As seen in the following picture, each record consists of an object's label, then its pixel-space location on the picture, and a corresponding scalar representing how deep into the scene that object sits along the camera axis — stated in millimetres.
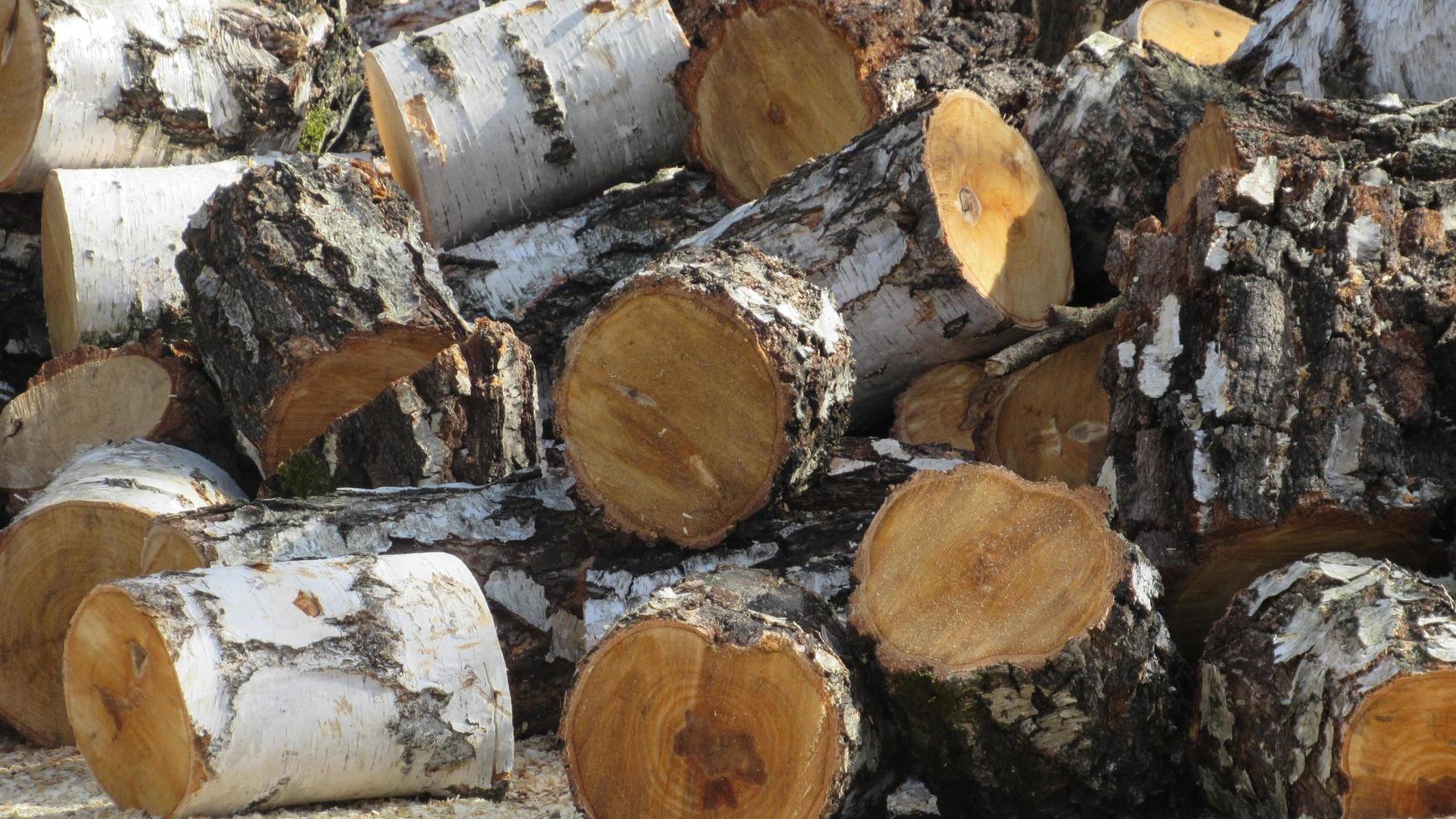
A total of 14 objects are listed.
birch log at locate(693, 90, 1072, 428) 7441
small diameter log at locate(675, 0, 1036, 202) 8945
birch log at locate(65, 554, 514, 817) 5293
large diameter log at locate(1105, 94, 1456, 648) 5766
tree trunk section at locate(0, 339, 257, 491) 8352
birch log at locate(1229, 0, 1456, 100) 8609
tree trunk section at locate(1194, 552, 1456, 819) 4496
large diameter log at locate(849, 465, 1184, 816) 5105
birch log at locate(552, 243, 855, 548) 6133
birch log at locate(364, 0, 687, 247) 9242
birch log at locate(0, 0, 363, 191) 8867
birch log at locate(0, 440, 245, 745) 6949
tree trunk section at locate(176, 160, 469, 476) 7605
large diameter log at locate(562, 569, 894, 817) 4973
